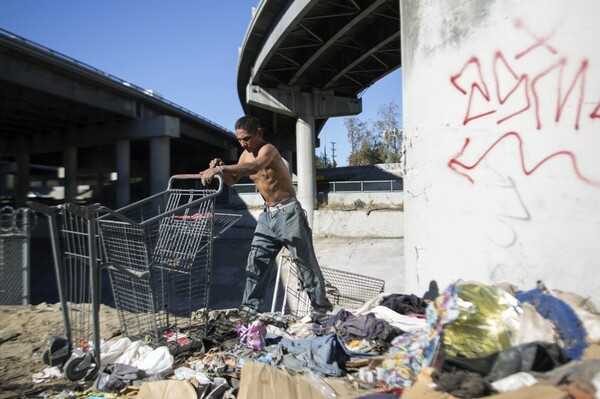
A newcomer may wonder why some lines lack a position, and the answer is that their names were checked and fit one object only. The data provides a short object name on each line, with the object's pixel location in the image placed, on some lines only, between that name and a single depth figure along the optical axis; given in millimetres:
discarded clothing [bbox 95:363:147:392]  2938
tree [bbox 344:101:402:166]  50562
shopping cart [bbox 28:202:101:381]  3010
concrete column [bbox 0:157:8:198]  35138
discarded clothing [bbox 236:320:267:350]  3488
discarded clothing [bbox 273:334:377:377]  2998
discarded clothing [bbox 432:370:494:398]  2244
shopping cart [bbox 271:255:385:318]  4934
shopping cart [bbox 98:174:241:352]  3391
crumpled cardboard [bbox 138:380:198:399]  2693
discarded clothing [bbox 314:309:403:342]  3398
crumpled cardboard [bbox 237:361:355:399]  2633
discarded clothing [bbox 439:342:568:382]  2445
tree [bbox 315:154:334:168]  79562
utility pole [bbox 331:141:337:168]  76969
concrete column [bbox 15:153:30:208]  33562
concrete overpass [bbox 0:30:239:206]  18734
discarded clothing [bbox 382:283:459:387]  2570
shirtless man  4254
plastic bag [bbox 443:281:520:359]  2619
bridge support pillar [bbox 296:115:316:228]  22780
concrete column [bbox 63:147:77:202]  31469
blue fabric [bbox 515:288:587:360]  2592
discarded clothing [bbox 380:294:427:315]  3865
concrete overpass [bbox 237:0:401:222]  15125
